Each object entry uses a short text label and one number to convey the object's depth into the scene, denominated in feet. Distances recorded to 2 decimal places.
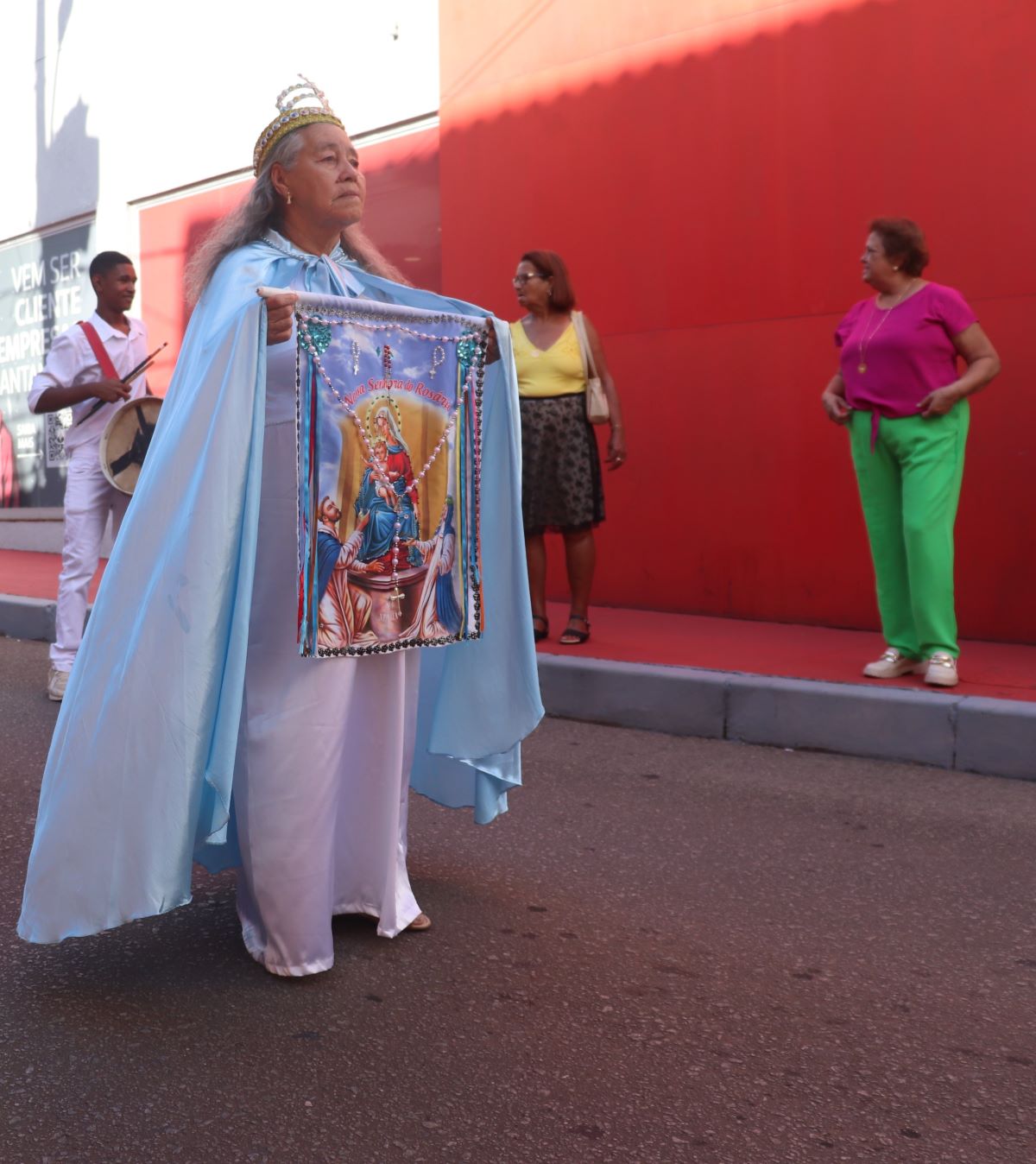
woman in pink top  19.12
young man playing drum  20.92
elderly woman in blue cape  9.37
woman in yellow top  23.13
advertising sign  44.75
